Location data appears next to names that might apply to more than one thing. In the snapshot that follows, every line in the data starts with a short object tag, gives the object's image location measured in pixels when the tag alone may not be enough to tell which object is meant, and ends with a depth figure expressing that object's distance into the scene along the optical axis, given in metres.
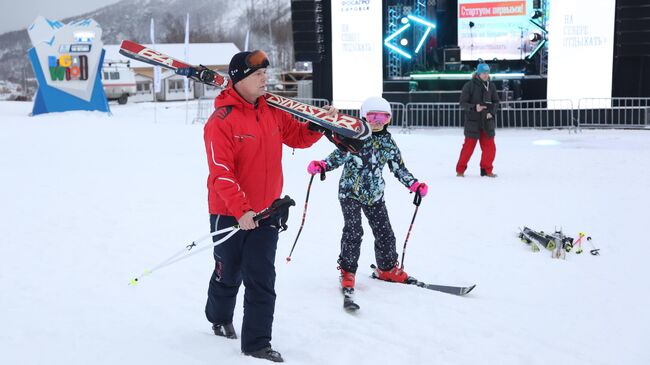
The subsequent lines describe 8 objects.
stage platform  21.09
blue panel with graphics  28.52
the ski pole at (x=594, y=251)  7.07
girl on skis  5.71
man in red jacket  4.07
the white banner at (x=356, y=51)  22.09
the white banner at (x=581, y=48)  19.52
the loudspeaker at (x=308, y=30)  22.30
